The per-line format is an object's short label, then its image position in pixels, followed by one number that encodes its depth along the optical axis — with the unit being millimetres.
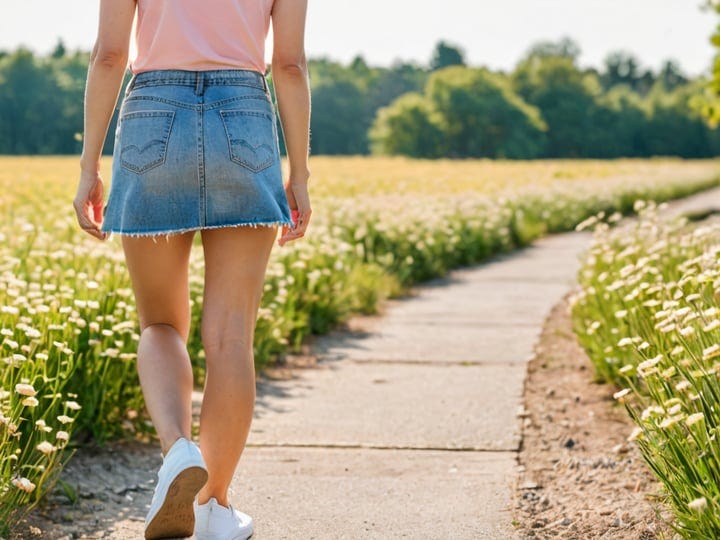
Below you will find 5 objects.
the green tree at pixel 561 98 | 89000
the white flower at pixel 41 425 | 2814
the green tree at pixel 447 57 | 121875
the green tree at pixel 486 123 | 78375
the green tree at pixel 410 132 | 76875
